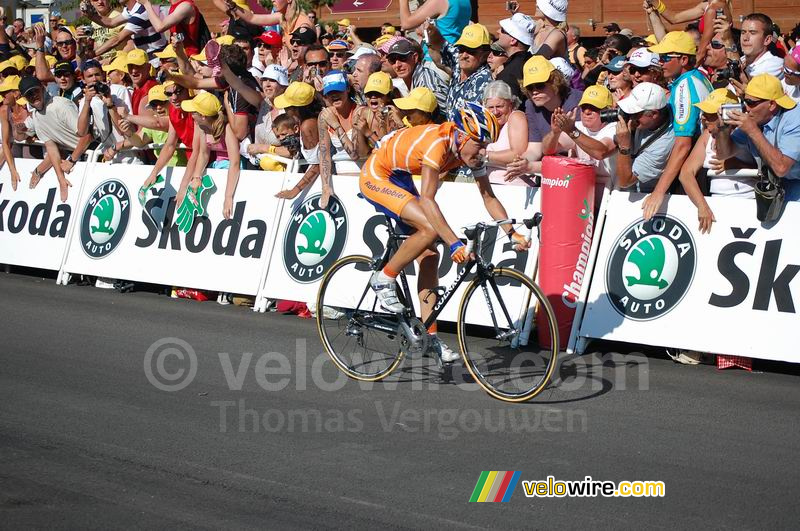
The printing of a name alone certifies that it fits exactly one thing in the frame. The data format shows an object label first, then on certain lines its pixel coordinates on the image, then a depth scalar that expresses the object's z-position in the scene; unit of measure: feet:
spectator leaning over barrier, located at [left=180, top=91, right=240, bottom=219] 72.59
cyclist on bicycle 47.19
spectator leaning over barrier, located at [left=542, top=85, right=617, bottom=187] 58.08
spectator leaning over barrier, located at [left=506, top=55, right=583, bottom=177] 60.44
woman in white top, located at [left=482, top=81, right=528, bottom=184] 61.26
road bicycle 47.96
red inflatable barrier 57.06
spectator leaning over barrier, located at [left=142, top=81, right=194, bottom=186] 77.05
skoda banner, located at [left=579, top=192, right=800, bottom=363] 52.13
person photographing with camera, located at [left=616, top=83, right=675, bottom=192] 55.72
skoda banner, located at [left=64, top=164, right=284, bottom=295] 71.92
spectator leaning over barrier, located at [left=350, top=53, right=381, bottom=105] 73.97
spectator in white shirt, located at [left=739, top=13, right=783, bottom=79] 63.10
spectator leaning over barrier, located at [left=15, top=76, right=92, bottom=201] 85.40
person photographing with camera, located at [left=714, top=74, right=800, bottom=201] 51.16
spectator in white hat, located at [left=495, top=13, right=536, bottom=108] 67.31
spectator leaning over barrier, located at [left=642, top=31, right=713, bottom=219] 55.54
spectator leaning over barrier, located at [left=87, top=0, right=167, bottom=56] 98.27
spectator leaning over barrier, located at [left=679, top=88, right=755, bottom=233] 54.49
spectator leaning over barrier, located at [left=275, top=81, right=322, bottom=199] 68.33
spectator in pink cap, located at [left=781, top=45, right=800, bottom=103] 57.98
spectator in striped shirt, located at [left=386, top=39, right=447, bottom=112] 71.46
